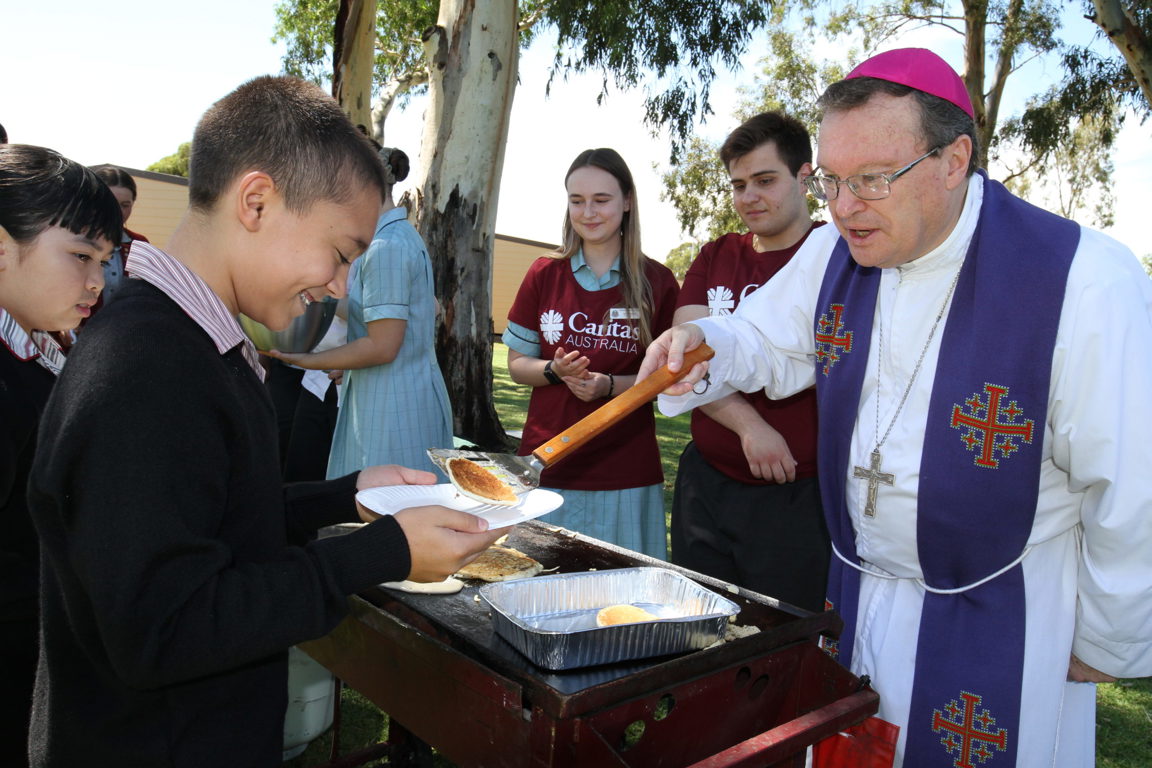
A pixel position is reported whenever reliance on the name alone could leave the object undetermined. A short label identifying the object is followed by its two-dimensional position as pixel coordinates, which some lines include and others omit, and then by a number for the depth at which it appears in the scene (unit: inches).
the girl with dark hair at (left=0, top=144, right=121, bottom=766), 80.0
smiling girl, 142.6
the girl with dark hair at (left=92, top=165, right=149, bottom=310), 180.5
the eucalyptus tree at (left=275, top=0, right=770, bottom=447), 274.8
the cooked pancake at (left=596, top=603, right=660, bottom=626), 70.6
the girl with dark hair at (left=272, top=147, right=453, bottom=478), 134.7
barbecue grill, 61.2
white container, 118.8
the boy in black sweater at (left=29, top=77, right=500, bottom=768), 47.8
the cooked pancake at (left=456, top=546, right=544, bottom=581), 84.5
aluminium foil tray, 65.5
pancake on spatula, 78.3
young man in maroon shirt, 117.1
